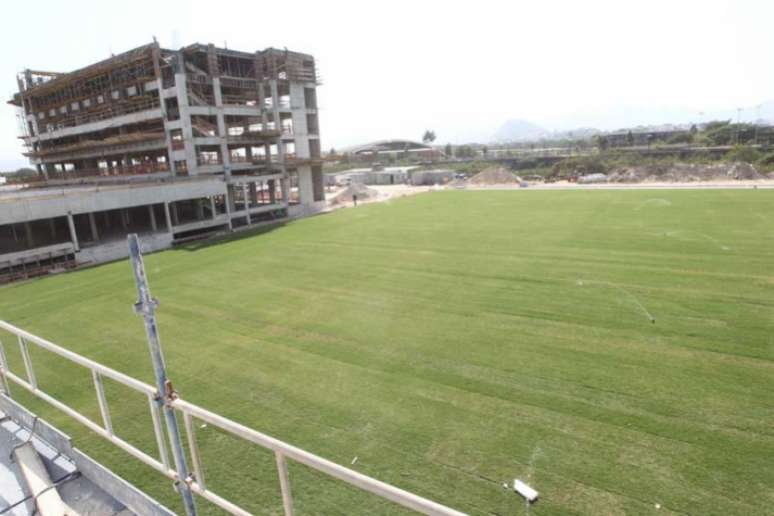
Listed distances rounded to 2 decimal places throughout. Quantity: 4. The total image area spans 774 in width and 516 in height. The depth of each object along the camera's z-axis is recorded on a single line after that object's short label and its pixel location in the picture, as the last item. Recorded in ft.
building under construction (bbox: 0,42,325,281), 98.68
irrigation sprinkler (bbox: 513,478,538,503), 20.21
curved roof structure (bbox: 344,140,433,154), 568.82
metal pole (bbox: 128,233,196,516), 13.24
